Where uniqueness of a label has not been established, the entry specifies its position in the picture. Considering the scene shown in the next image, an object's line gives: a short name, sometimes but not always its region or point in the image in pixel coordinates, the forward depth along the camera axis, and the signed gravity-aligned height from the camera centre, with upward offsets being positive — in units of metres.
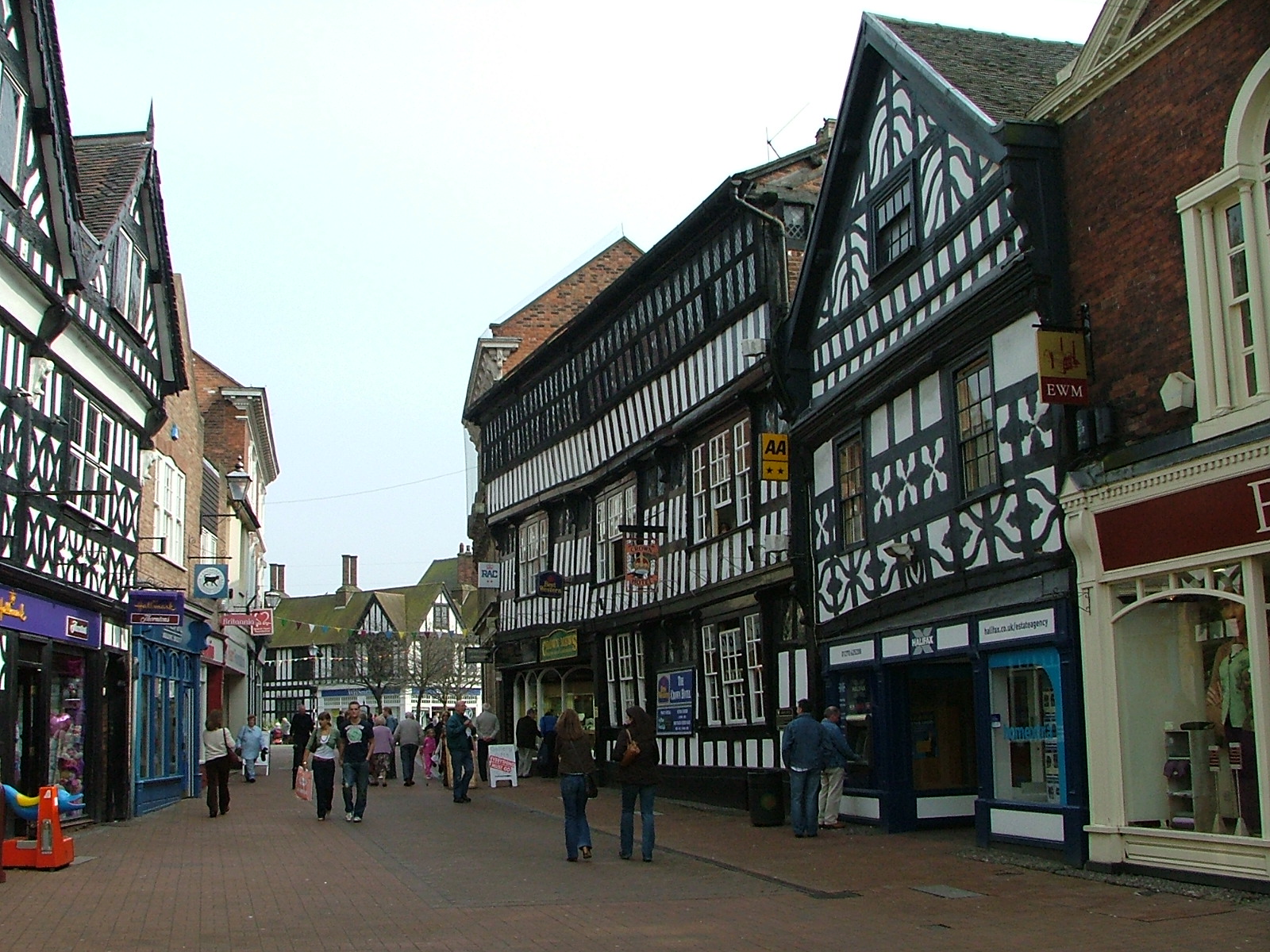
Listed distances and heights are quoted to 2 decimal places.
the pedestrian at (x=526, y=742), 32.50 -1.40
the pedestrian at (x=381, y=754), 30.12 -1.49
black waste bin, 18.45 -1.57
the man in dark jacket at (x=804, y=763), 17.06 -1.08
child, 33.38 -1.56
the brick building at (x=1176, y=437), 11.38 +1.85
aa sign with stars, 20.08 +2.99
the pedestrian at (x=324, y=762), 20.81 -1.12
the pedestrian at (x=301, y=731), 32.88 -1.04
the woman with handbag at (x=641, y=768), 14.67 -0.94
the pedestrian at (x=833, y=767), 17.39 -1.18
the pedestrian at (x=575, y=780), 14.91 -1.05
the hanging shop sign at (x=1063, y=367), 13.12 +2.70
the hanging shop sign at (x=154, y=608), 21.88 +1.23
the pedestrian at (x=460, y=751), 24.97 -1.21
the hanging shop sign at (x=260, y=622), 35.90 +1.65
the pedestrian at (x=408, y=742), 31.09 -1.27
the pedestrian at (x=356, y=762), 20.52 -1.10
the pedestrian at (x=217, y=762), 21.28 -1.11
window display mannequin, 11.42 -0.36
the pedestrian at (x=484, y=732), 30.88 -1.10
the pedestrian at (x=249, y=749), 35.47 -1.53
